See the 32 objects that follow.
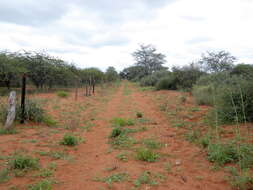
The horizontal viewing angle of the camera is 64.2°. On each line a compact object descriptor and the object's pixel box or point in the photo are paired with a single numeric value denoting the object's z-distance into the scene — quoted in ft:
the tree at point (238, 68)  51.18
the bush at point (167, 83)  65.26
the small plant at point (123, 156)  13.05
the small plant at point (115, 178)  10.19
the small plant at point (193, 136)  16.25
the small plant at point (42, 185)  9.35
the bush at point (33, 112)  21.24
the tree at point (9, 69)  45.55
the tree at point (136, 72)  147.43
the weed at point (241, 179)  9.26
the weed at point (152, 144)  15.23
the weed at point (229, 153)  11.91
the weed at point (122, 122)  22.00
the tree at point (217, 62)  59.82
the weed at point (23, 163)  11.33
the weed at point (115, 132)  17.85
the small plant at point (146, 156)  12.92
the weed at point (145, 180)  10.02
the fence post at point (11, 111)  18.43
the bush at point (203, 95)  32.45
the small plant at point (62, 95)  46.34
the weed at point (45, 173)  10.69
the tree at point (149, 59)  142.82
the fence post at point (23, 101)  19.97
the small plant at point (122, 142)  15.56
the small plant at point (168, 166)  11.53
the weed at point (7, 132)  17.72
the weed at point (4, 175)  10.05
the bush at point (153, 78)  84.15
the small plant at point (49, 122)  21.97
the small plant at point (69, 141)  15.61
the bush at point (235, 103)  19.44
